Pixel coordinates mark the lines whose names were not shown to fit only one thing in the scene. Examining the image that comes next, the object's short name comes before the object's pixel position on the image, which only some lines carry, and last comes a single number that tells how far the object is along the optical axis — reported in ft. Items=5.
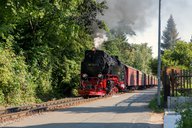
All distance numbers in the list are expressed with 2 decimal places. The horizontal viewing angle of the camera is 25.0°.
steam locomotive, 101.71
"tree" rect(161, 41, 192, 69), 137.92
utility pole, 74.95
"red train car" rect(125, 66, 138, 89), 138.72
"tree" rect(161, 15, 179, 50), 449.48
